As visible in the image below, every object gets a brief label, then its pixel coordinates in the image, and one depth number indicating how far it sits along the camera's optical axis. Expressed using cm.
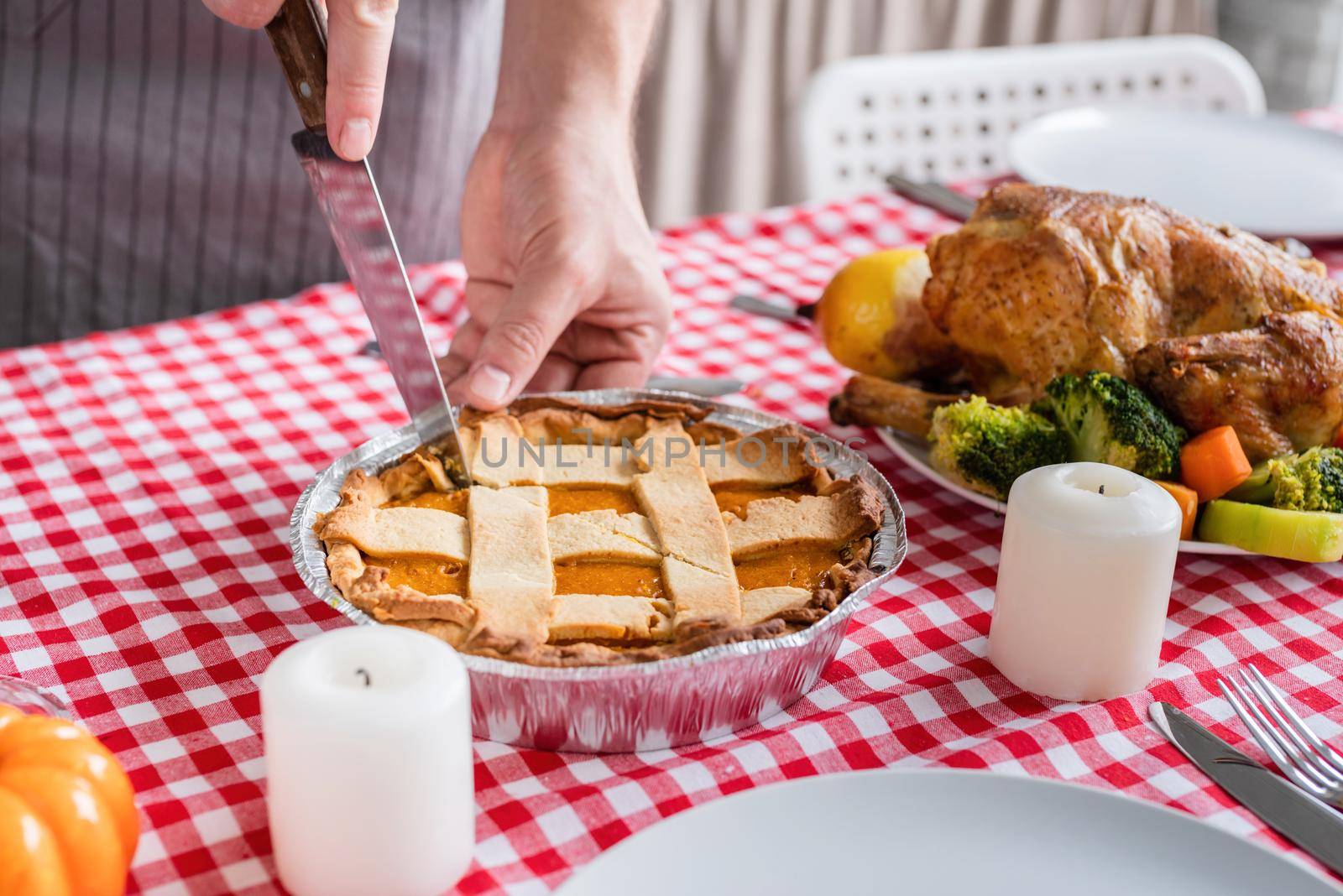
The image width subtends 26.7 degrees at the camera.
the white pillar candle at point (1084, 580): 102
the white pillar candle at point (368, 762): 91
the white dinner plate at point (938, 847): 93
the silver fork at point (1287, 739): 99
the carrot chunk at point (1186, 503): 111
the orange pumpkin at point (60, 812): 90
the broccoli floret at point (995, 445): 113
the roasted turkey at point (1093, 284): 116
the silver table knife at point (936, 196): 147
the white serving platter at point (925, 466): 110
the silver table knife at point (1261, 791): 97
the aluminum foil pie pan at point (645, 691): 98
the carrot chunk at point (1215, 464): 112
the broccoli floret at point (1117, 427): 111
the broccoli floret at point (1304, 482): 111
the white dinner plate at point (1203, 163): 146
